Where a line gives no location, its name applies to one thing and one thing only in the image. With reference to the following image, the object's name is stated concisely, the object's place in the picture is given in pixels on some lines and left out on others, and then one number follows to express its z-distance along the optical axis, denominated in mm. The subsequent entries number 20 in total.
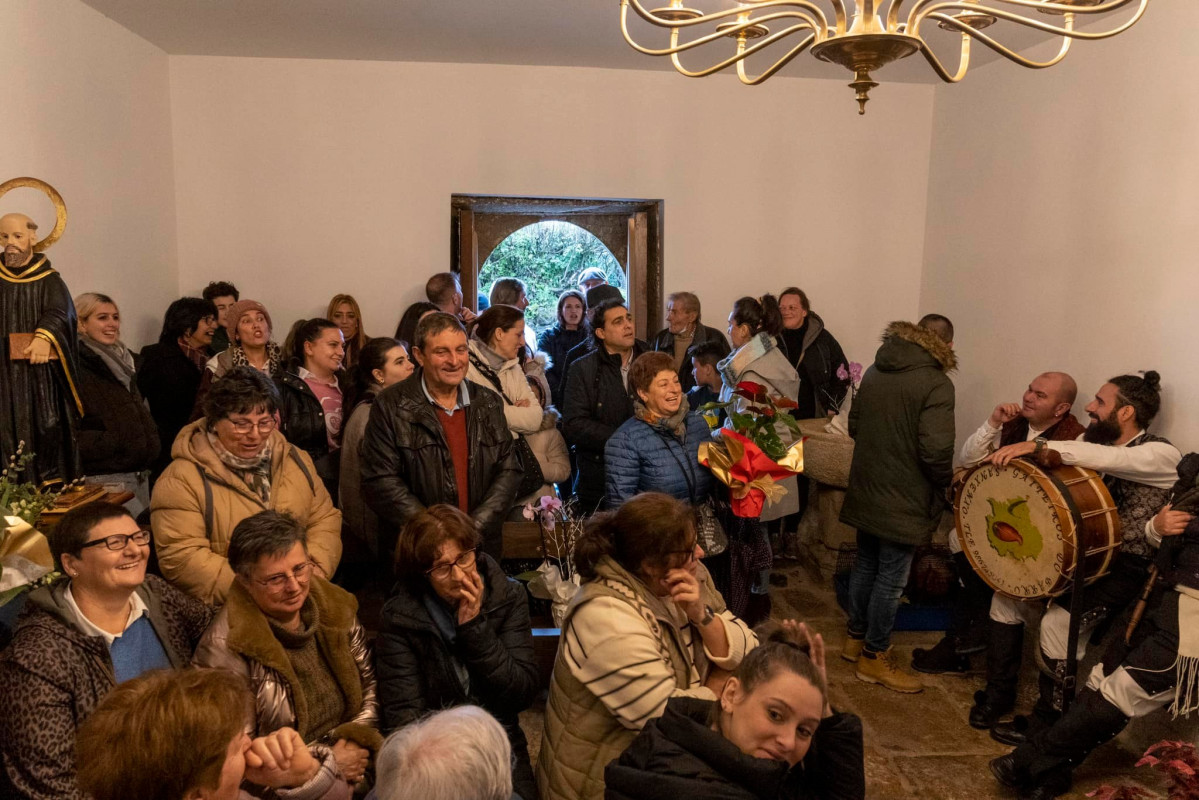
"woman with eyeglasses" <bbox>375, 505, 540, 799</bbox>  2459
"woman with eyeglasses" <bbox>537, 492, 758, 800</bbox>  2205
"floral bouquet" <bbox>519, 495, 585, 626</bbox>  3684
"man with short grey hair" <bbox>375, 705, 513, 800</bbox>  1712
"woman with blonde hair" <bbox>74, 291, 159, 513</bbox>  4180
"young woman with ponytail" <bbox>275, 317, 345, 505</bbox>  4145
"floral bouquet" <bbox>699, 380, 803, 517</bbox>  3604
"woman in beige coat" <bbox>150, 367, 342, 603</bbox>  2908
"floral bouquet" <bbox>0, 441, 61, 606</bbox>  2234
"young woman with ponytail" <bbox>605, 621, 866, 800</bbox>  1760
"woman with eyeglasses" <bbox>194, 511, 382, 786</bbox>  2371
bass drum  3502
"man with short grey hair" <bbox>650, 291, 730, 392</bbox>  5910
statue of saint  3496
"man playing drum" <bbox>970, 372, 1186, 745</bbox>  3658
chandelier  2105
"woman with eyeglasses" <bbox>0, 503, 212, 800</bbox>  2152
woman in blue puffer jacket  3594
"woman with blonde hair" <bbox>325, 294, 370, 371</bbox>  5805
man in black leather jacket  3449
